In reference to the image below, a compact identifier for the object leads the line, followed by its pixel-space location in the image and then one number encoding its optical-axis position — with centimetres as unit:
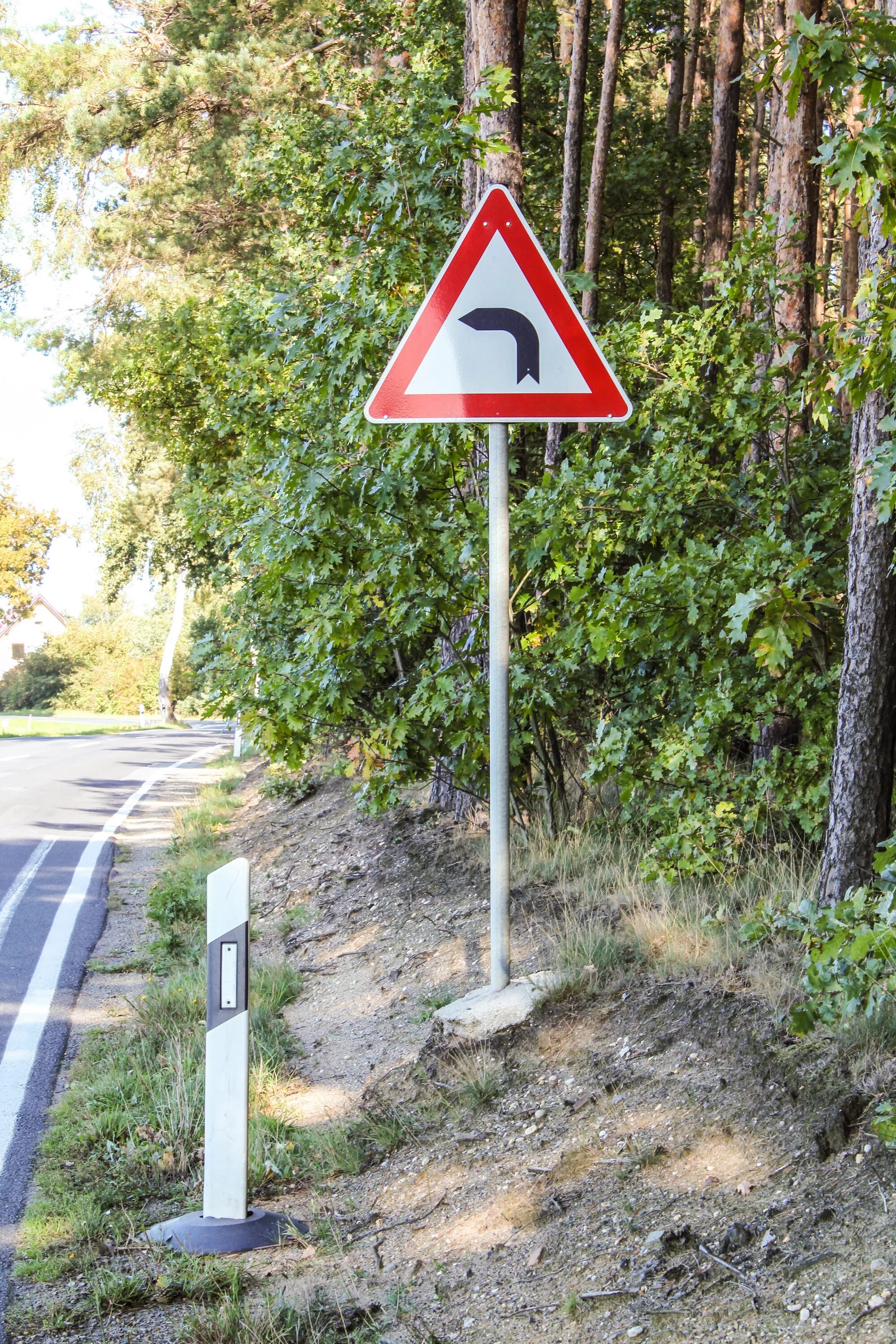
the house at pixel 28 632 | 8888
